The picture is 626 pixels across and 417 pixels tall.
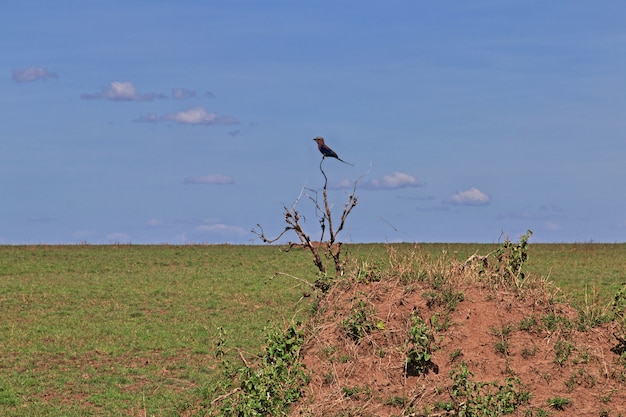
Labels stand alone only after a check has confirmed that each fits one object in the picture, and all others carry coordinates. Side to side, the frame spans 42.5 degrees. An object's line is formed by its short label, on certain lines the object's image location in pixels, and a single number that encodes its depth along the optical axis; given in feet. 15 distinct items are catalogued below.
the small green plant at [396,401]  35.40
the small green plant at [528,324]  40.27
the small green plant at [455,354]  37.91
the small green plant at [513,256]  45.98
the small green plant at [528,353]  38.55
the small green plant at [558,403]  35.47
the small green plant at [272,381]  37.11
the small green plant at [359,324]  39.44
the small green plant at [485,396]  34.27
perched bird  45.09
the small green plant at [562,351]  38.29
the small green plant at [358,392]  36.29
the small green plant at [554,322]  40.63
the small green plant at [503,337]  38.63
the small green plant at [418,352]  36.88
